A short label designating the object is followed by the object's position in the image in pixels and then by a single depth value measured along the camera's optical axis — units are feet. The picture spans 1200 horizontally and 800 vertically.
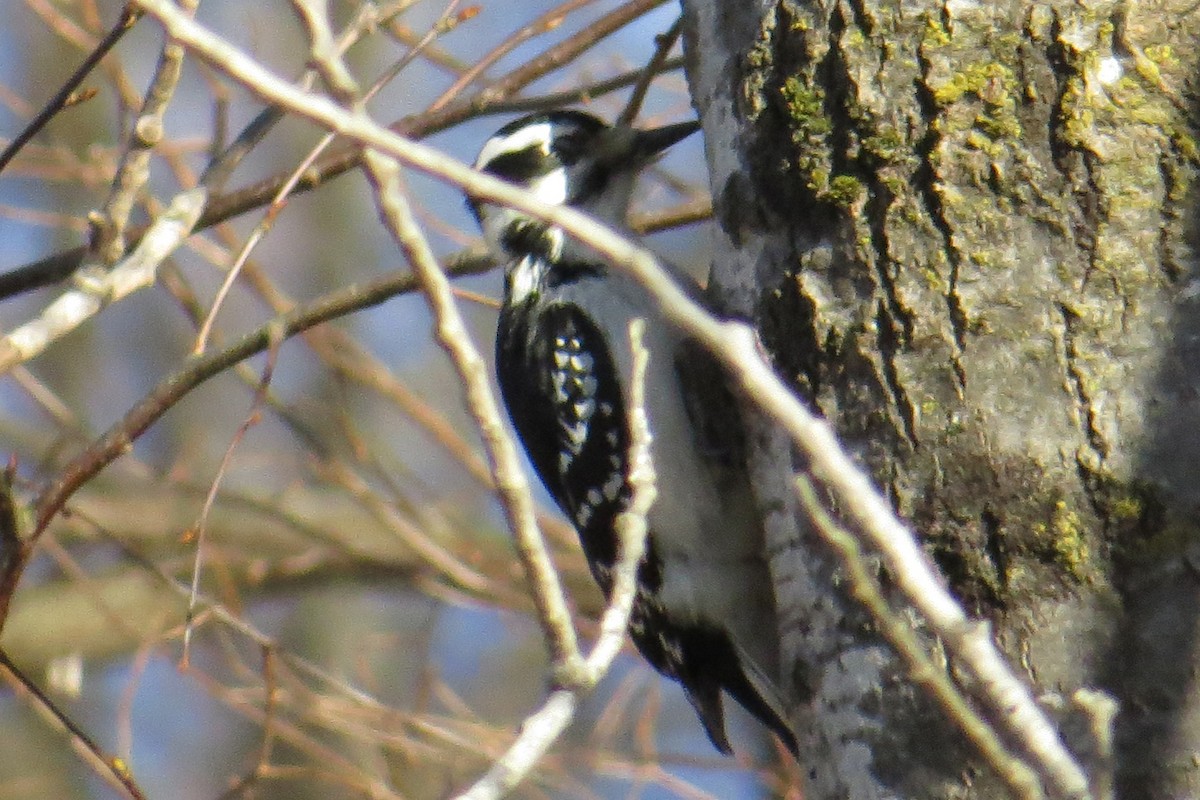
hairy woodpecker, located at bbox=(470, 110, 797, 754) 23.81
